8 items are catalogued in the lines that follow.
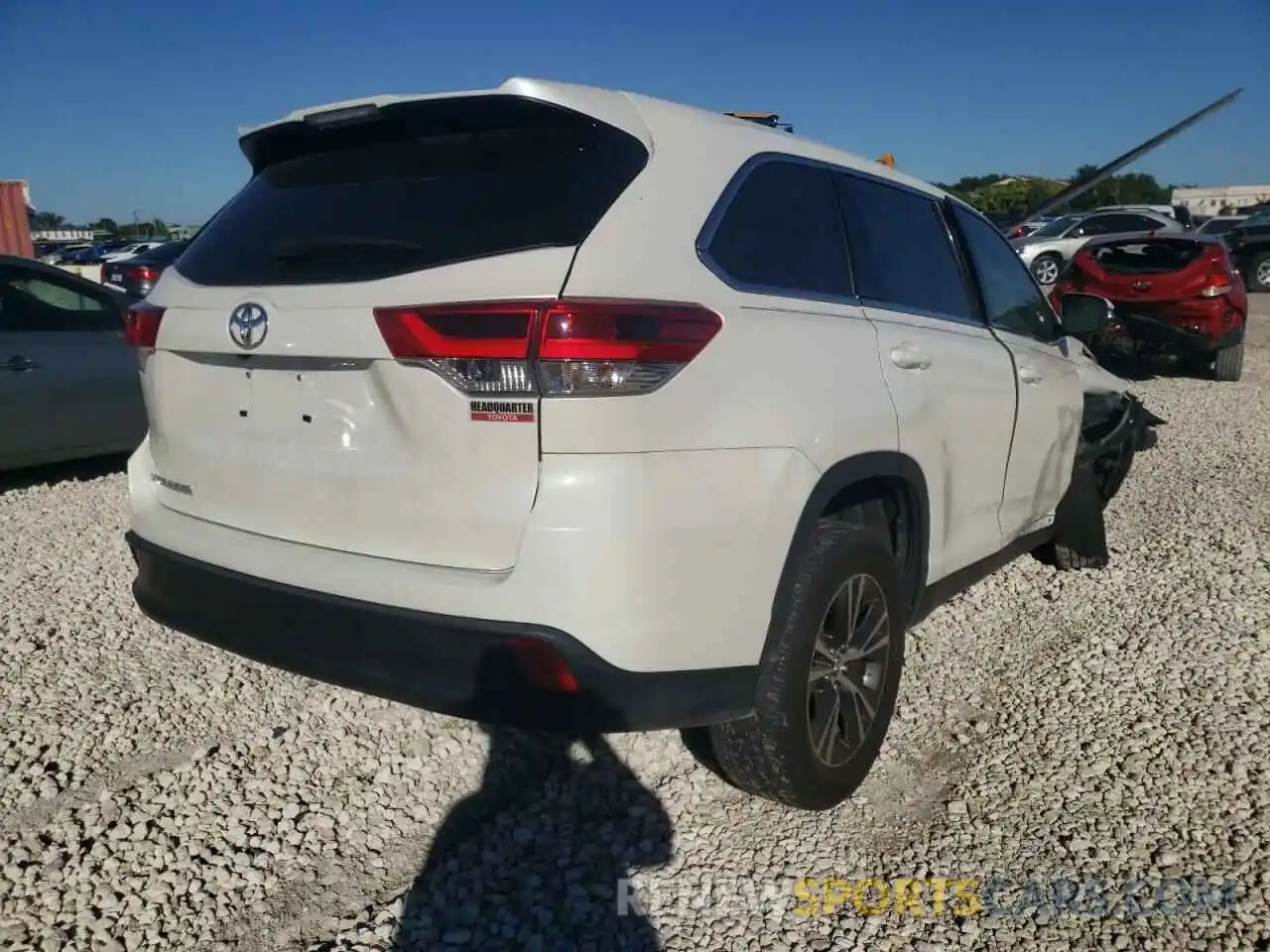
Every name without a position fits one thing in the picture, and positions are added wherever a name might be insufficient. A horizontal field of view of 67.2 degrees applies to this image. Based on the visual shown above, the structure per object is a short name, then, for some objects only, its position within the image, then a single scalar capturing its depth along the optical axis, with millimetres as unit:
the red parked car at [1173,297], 9711
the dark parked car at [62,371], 5480
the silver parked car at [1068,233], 18859
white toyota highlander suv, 1939
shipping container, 21375
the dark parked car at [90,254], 39375
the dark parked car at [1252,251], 21703
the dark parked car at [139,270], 14133
